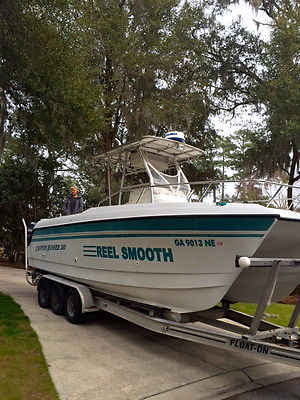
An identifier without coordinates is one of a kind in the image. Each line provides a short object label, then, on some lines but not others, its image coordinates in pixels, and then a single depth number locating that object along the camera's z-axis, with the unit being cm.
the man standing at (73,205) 803
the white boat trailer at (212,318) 425
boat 441
